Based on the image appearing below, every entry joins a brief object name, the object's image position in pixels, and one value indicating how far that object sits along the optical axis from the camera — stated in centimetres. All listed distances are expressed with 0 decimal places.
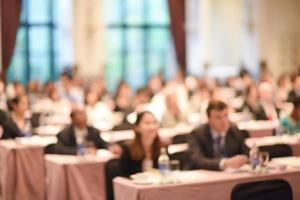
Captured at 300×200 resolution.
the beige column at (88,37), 2397
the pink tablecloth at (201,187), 796
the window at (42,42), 2416
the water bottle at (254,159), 907
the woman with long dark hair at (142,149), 928
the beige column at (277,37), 2615
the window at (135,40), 2555
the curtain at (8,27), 2334
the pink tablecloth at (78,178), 1068
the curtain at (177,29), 2622
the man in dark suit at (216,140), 968
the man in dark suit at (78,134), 1202
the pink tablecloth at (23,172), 1247
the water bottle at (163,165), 858
